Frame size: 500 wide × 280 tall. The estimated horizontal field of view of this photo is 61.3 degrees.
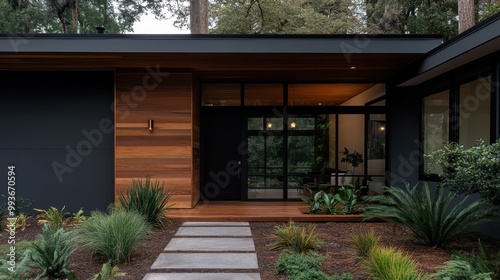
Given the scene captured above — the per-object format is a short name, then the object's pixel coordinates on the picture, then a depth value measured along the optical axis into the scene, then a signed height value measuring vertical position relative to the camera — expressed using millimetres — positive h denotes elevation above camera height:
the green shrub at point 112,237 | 4715 -1102
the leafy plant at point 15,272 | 3730 -1192
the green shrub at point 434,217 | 5328 -981
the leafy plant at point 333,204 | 7953 -1202
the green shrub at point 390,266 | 3459 -1084
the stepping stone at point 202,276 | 4191 -1370
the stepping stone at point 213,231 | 6446 -1437
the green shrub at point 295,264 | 4215 -1279
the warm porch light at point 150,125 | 8211 +292
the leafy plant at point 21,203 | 7818 -1264
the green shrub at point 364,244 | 4852 -1195
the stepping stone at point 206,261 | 4637 -1391
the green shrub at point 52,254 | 4258 -1176
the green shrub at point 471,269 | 3613 -1141
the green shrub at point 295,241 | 5094 -1249
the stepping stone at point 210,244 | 5504 -1416
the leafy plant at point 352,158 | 9652 -393
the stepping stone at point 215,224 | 7207 -1453
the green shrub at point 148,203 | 6660 -1012
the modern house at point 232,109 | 7191 +631
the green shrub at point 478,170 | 4469 -316
